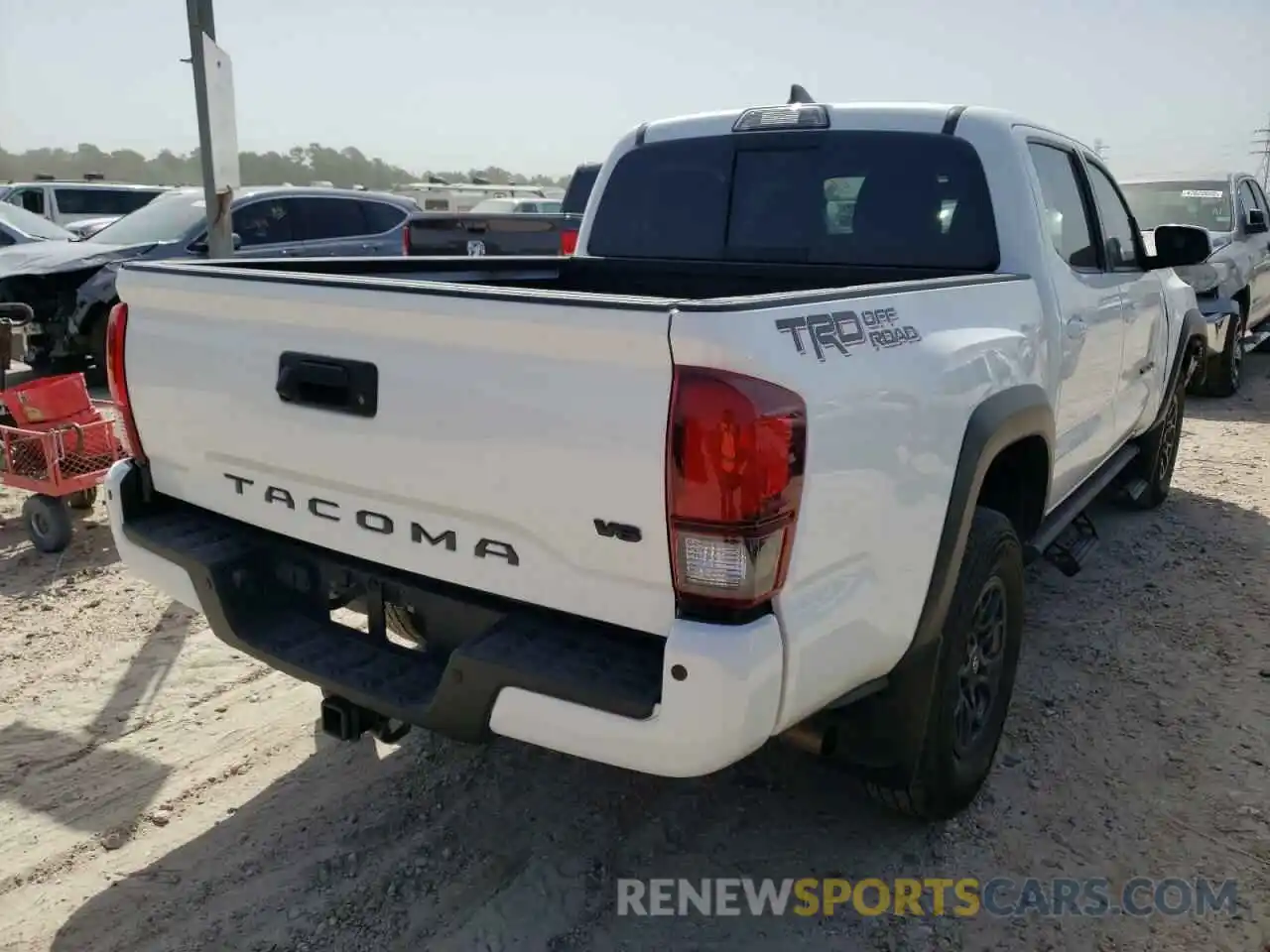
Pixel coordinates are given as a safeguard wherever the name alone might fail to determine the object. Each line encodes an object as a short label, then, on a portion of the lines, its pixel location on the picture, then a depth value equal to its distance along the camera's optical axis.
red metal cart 5.19
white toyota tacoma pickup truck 1.99
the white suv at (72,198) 19.06
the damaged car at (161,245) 9.40
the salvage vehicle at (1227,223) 9.54
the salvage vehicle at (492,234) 10.05
